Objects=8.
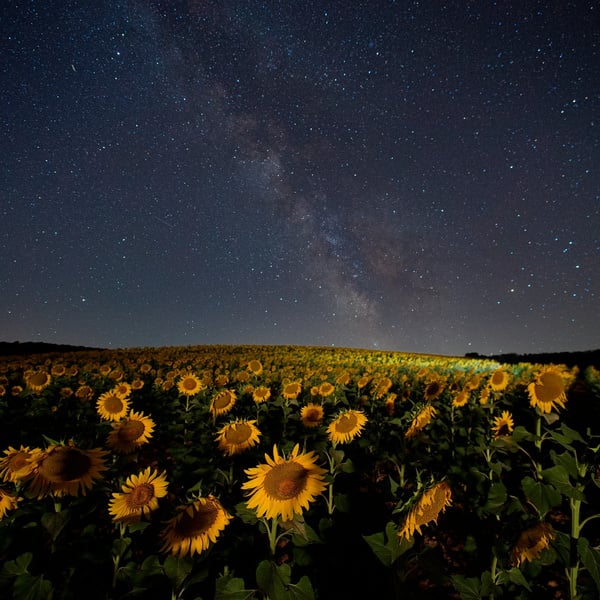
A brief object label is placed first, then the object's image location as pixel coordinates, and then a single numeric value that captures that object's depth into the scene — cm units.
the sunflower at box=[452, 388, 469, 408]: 447
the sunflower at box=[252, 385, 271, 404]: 501
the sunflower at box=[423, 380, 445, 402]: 424
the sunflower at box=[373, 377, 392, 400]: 607
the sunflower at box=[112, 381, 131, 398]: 447
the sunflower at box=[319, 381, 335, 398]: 561
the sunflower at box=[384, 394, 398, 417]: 488
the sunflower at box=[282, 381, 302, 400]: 519
